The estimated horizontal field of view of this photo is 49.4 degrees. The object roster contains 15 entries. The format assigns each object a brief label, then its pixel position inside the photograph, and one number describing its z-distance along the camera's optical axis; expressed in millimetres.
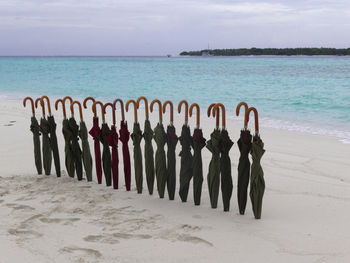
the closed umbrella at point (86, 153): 4270
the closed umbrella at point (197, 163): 3545
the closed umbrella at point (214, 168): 3455
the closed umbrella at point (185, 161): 3626
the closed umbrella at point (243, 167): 3352
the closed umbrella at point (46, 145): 4445
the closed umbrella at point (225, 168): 3443
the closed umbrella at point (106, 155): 4062
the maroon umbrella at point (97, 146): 4121
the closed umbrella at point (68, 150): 4324
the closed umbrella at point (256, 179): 3297
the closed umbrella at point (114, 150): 3971
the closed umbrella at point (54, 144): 4445
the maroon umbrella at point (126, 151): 3965
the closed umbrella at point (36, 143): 4578
